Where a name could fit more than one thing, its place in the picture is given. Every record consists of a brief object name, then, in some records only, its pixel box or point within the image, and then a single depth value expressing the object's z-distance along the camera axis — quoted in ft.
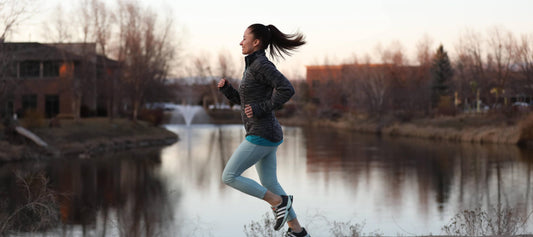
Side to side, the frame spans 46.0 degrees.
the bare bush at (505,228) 23.85
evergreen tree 217.15
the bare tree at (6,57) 67.32
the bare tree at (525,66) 131.03
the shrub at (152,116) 164.01
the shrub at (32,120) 98.87
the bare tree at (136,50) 144.77
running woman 16.71
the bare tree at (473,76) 176.45
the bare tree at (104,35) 131.44
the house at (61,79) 129.39
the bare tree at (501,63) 163.12
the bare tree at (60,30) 125.70
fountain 243.70
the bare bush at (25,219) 39.68
